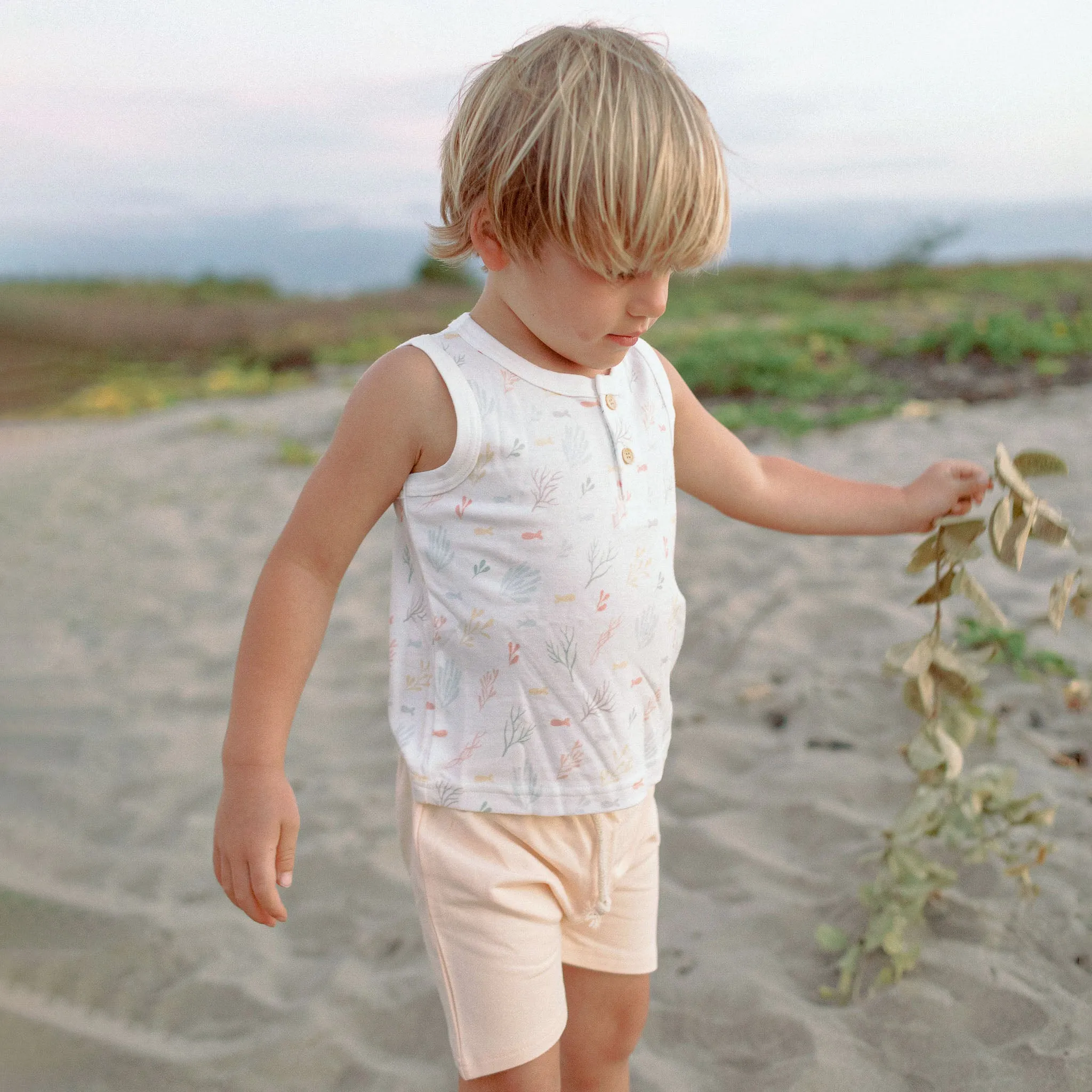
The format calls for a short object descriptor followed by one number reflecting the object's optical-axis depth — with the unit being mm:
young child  1293
